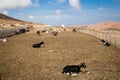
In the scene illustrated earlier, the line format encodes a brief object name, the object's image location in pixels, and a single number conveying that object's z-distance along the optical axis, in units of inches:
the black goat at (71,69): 262.2
